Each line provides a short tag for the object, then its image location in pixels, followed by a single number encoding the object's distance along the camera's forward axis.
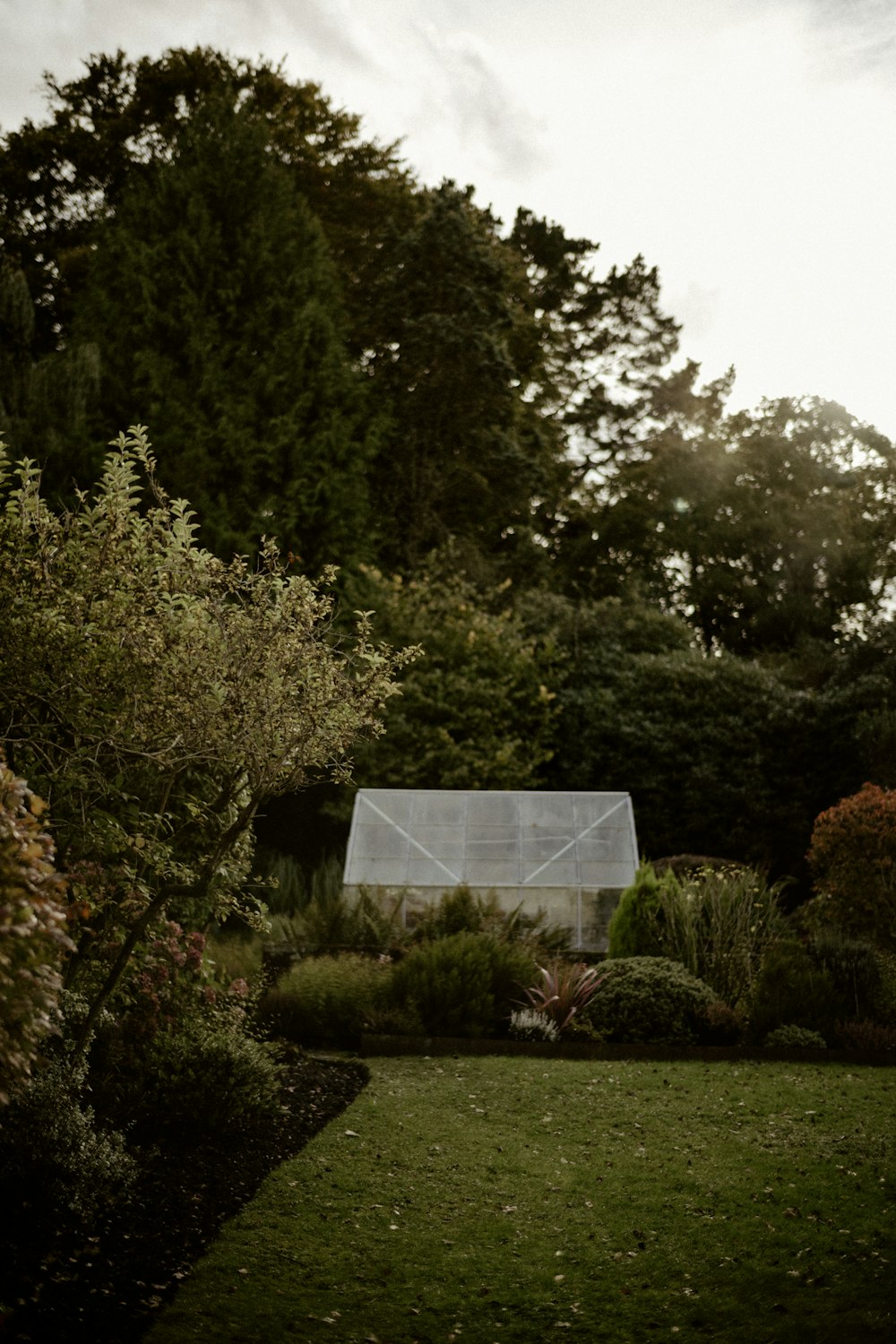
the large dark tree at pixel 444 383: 20.92
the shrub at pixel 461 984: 9.77
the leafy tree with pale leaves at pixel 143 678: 5.58
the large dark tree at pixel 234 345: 17.92
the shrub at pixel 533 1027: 9.62
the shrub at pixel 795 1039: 9.48
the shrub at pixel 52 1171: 4.55
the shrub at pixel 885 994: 10.25
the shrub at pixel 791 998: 9.84
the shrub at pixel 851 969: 10.28
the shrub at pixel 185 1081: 6.23
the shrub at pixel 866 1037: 9.43
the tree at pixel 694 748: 17.58
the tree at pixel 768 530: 29.41
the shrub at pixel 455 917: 11.66
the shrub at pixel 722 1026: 9.73
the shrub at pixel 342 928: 11.76
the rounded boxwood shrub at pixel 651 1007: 9.71
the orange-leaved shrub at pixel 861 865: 11.66
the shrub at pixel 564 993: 9.83
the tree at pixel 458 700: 17.33
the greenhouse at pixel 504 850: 13.23
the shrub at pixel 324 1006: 9.76
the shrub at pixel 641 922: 11.14
